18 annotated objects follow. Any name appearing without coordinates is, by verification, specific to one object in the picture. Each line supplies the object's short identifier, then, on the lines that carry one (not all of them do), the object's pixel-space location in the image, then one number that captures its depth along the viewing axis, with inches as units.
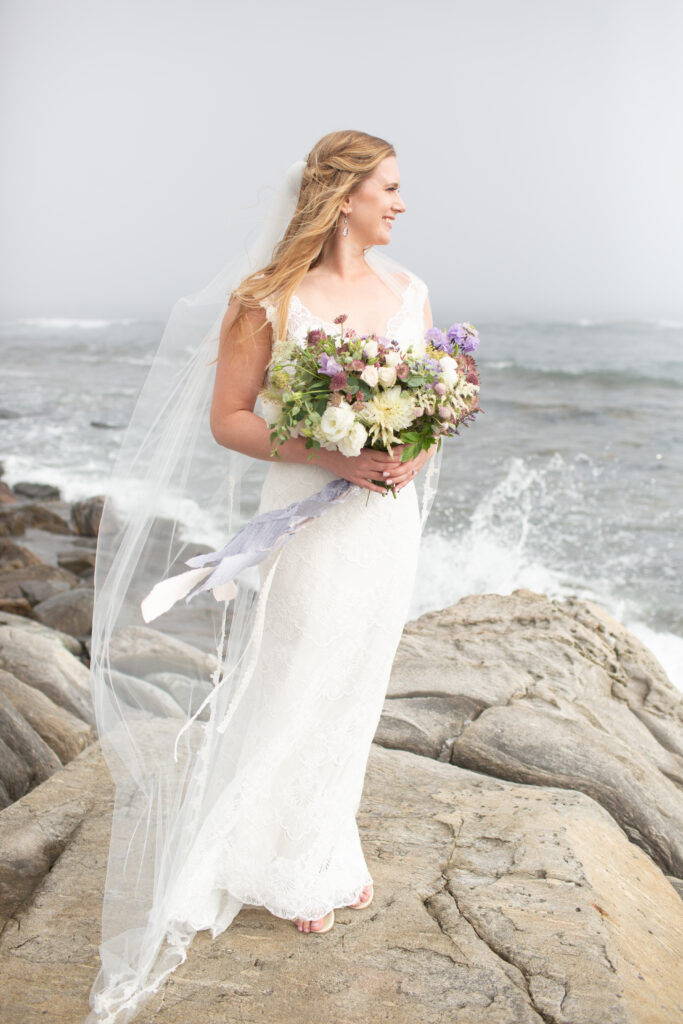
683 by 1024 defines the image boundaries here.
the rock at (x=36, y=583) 297.0
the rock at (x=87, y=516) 400.2
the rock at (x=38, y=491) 477.1
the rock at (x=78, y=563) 349.7
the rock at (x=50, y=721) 159.9
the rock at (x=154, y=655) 118.6
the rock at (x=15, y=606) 276.8
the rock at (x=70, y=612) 262.5
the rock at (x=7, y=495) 448.8
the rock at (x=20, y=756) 147.9
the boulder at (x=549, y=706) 149.6
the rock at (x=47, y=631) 225.2
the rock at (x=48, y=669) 176.7
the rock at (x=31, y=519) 399.5
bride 99.7
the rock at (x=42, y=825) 116.0
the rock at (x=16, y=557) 329.4
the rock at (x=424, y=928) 93.3
